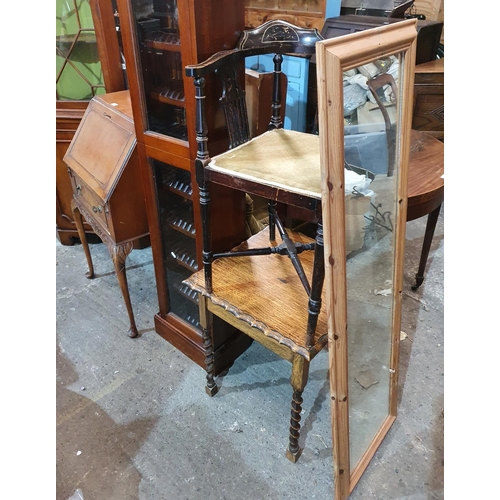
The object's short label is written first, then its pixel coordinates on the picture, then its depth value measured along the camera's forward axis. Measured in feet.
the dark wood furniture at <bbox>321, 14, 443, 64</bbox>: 8.19
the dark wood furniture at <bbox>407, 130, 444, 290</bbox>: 5.88
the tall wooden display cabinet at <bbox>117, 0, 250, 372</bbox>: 4.34
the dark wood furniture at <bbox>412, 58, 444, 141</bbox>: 8.57
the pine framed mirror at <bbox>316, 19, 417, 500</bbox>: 3.13
